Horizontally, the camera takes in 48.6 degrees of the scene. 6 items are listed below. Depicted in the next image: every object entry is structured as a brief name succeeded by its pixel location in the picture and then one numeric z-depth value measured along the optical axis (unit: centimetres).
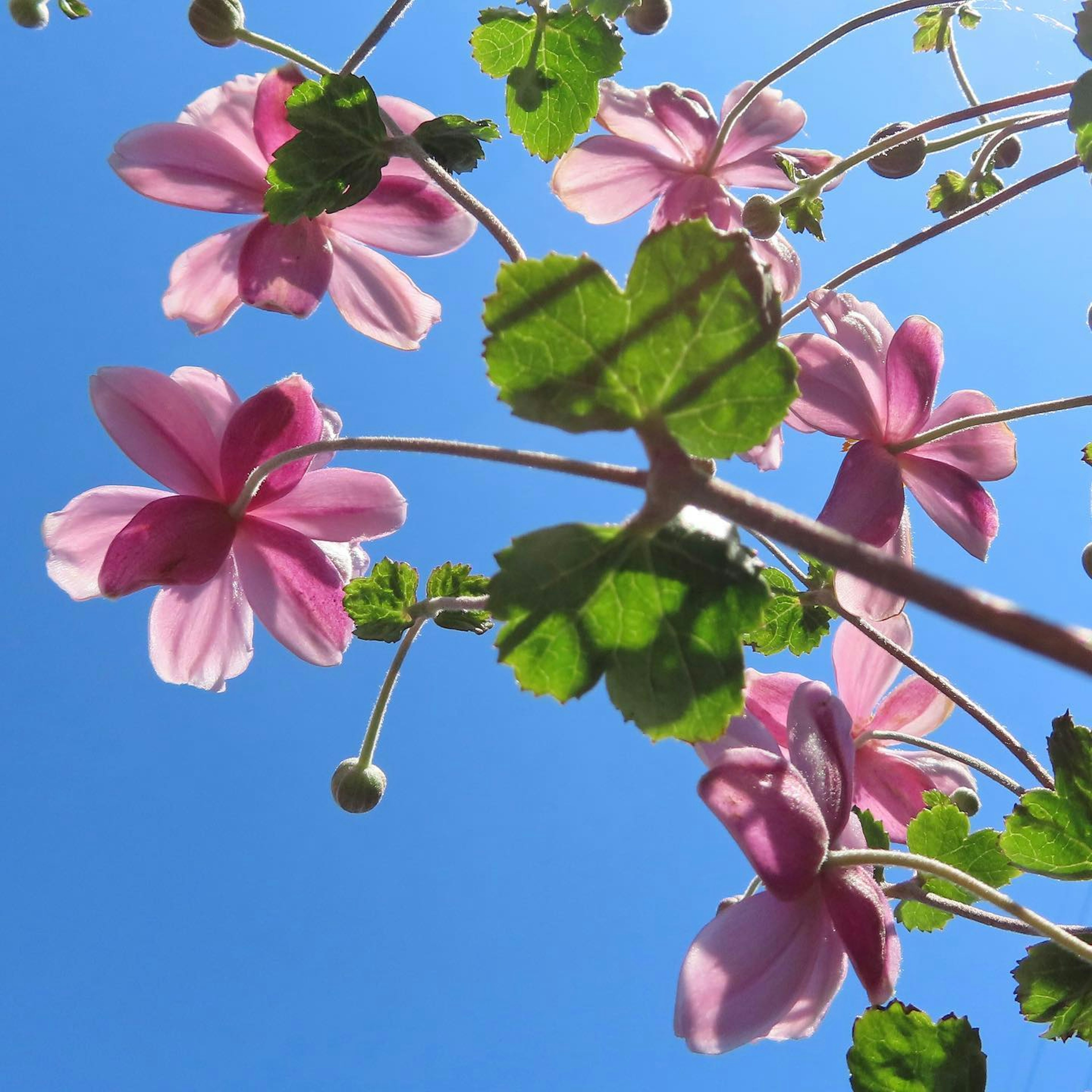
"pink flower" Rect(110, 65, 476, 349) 22
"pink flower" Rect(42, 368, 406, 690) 21
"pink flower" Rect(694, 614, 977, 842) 23
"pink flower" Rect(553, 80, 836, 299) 25
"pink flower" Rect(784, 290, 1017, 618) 21
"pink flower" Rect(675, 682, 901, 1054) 17
